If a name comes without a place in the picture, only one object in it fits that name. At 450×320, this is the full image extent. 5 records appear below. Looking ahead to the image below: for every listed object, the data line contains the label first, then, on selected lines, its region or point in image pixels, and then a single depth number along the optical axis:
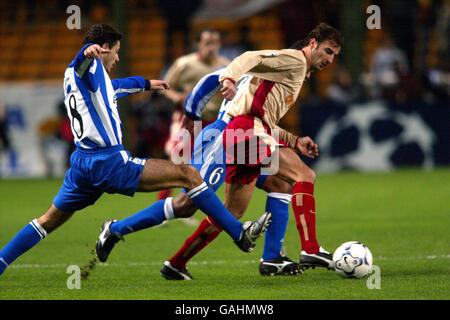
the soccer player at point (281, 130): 14.95
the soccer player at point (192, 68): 23.31
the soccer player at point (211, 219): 15.12
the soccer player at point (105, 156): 14.12
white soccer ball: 14.65
